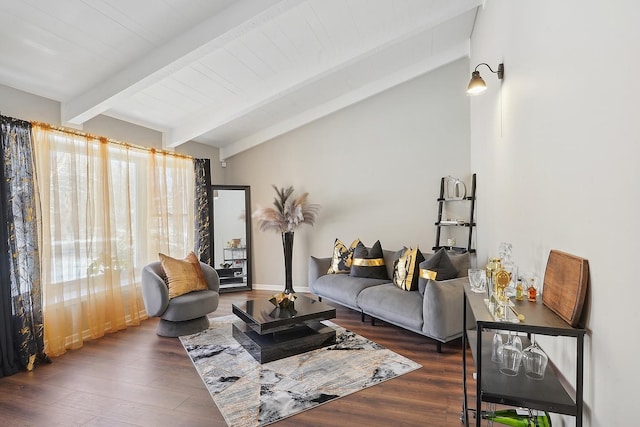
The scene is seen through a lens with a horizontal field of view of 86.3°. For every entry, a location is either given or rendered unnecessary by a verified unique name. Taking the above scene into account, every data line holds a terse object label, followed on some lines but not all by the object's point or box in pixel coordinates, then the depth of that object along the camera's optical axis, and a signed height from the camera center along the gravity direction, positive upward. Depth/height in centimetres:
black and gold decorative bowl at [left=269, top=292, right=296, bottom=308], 344 -96
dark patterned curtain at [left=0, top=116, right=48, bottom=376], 290 -41
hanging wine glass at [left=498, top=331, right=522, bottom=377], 151 -72
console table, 124 -74
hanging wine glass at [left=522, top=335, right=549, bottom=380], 146 -70
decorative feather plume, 529 -14
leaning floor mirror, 582 -50
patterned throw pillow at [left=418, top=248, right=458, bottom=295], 347 -68
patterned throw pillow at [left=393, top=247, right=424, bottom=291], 376 -75
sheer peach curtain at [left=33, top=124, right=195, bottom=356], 331 -21
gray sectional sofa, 314 -102
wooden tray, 125 -34
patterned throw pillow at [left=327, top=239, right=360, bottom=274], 480 -76
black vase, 534 -79
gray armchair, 366 -109
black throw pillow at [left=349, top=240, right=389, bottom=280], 448 -79
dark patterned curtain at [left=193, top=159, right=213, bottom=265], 532 -4
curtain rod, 326 +79
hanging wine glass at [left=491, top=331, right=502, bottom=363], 161 -71
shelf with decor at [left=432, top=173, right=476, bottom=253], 422 -6
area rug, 235 -138
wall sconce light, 249 +88
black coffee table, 307 -125
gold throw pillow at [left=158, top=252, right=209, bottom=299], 389 -80
